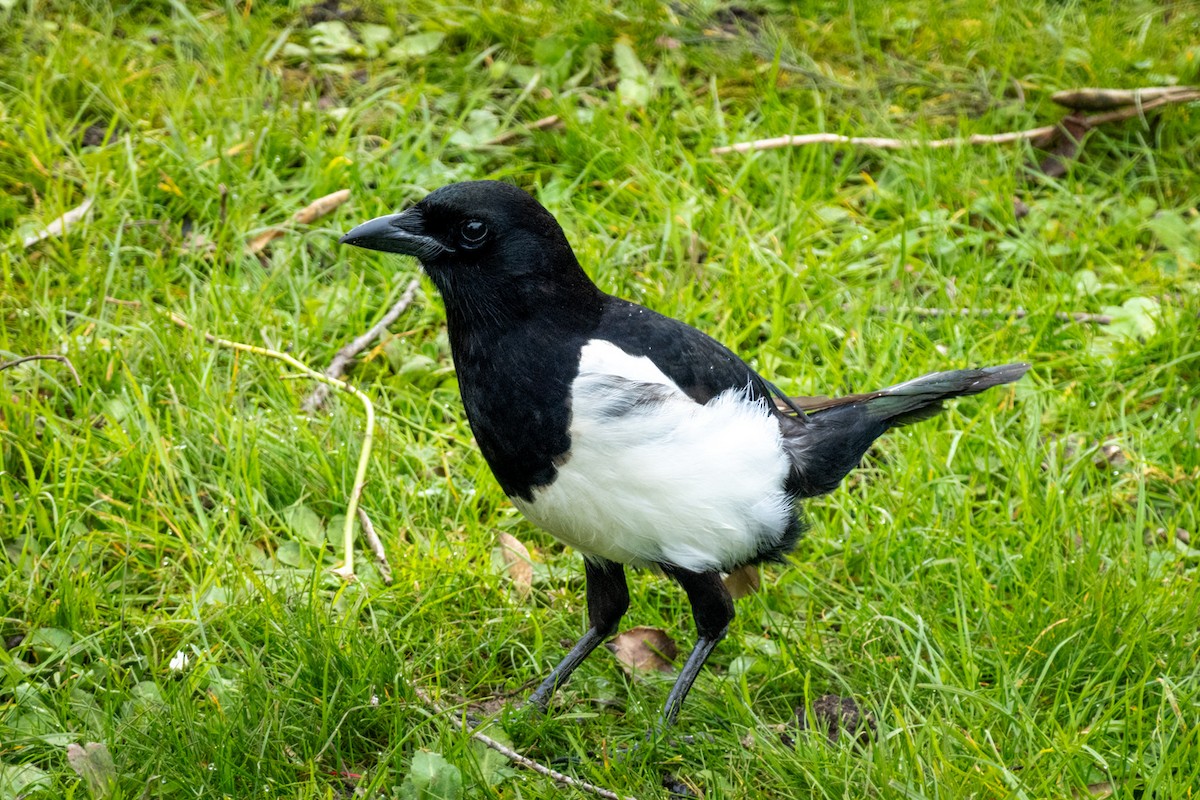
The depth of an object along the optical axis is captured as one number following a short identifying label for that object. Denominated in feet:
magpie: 16.47
